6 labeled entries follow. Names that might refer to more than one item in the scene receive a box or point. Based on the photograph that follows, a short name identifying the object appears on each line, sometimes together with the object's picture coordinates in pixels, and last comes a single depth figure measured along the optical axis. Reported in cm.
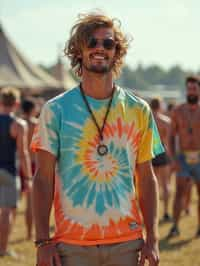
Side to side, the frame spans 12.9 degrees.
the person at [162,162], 1279
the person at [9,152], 883
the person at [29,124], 1085
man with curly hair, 402
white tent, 3253
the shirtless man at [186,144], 1059
